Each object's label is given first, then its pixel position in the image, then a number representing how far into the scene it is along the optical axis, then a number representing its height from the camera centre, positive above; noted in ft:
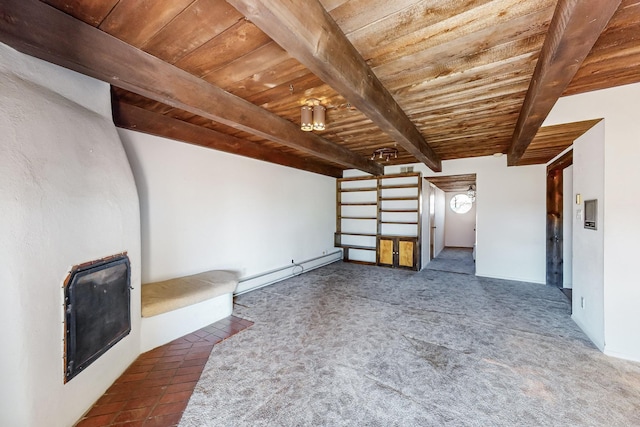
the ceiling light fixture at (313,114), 8.42 +3.42
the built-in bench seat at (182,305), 8.13 -3.43
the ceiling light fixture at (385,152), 14.44 +3.67
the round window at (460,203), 33.06 +1.37
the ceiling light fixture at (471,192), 27.19 +2.59
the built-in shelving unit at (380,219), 19.93 -0.55
